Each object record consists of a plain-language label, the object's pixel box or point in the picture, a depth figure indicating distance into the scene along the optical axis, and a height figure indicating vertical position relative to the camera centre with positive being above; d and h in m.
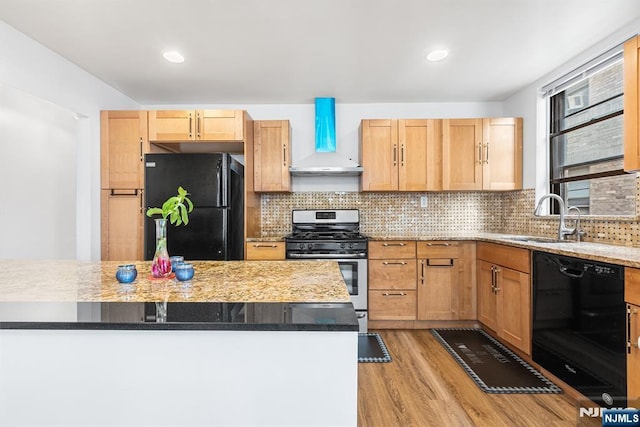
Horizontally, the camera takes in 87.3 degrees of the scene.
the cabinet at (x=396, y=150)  3.54 +0.66
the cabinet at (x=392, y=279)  3.31 -0.66
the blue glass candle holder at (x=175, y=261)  1.51 -0.22
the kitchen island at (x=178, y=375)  0.96 -0.46
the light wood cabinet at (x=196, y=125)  3.32 +0.87
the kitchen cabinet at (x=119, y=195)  3.26 +0.18
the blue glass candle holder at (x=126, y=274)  1.33 -0.24
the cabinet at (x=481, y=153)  3.52 +0.63
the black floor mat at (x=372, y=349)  2.66 -1.15
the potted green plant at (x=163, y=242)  1.43 -0.12
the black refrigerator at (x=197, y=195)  2.99 +0.17
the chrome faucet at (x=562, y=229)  2.62 -0.13
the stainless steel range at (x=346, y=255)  3.28 -0.41
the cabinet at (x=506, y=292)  2.48 -0.66
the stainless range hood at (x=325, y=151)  3.52 +0.68
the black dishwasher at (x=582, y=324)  1.72 -0.66
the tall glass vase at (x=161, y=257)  1.44 -0.19
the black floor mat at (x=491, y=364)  2.22 -1.15
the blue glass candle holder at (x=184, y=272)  1.37 -0.24
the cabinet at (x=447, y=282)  3.31 -0.69
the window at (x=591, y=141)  2.49 +0.60
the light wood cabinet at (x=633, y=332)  1.60 -0.58
